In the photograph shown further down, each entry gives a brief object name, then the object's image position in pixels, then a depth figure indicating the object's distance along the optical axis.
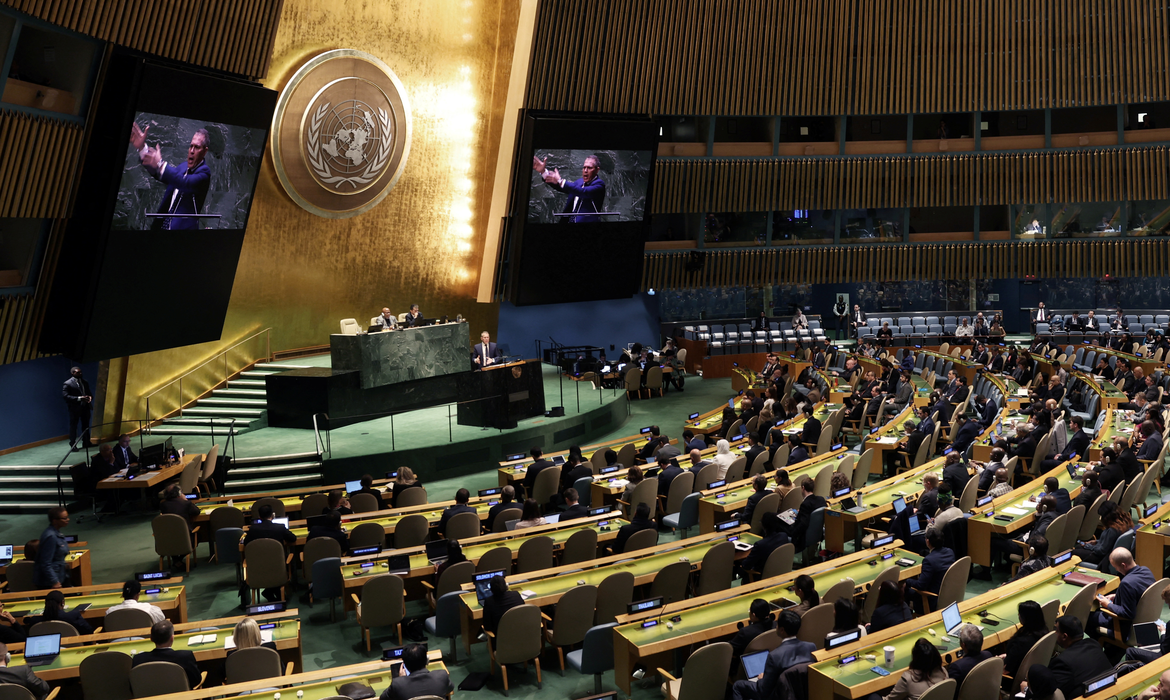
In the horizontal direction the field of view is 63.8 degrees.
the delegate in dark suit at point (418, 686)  5.95
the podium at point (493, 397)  15.98
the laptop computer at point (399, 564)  8.66
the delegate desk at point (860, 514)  10.03
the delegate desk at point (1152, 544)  8.55
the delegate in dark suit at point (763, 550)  8.66
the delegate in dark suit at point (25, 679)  6.20
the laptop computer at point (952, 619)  6.57
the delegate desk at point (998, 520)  9.34
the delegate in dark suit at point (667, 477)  11.84
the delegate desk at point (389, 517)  10.20
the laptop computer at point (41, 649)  6.70
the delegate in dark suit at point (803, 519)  9.84
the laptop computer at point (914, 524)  9.33
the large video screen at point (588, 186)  21.22
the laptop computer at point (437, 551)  8.80
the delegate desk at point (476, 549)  8.66
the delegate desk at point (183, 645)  6.70
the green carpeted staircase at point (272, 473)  13.97
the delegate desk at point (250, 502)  11.30
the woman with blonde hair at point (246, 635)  6.70
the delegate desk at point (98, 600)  7.93
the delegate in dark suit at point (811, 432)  14.00
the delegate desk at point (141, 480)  12.95
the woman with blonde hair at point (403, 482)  11.76
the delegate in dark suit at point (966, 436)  13.40
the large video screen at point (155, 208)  13.41
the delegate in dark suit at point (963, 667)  5.90
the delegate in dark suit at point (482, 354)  19.00
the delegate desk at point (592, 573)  7.77
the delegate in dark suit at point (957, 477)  10.78
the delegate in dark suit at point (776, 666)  6.03
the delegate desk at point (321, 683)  6.13
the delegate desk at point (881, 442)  13.67
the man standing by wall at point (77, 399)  15.46
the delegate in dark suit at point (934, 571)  7.94
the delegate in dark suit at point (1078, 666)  5.77
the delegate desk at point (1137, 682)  5.51
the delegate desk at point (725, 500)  10.57
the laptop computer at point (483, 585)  7.71
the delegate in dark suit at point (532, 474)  12.39
